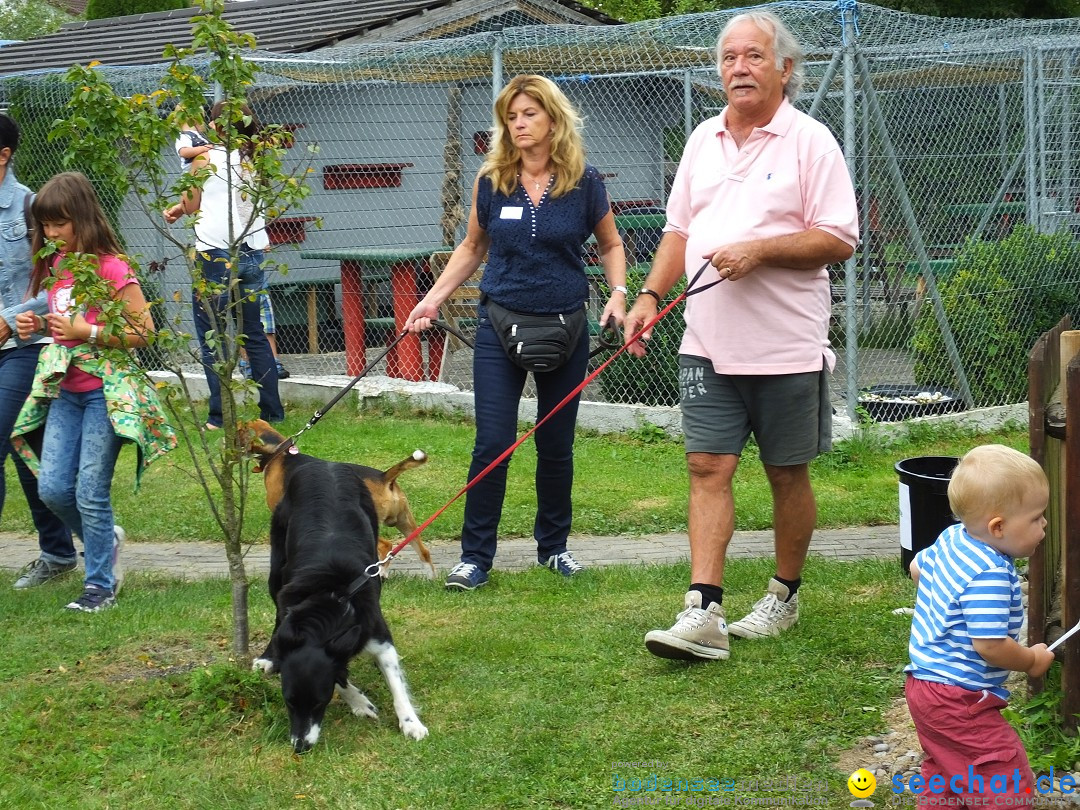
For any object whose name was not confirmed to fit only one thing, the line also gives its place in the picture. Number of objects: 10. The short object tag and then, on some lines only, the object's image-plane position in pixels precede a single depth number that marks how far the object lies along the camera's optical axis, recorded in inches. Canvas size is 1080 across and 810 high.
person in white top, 350.8
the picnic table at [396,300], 392.5
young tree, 153.8
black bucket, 196.7
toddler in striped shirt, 111.7
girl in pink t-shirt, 207.9
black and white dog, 152.3
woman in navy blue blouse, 210.8
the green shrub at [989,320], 354.9
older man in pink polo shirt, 169.0
